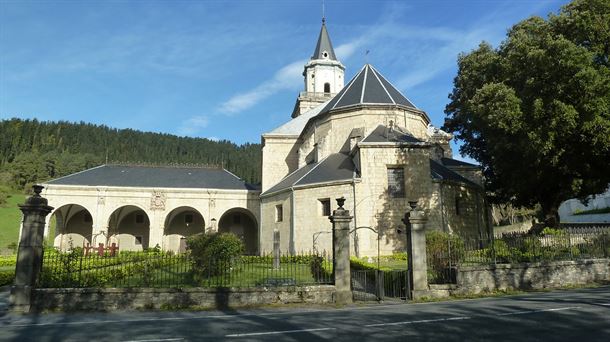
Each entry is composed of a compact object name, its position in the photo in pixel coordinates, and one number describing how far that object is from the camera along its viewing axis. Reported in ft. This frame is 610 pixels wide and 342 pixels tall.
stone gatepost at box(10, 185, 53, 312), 35.09
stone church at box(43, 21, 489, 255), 74.79
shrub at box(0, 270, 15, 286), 57.55
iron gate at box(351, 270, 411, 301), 43.55
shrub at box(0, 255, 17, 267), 81.61
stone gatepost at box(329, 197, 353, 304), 40.26
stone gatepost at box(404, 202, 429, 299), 42.37
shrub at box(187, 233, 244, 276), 45.29
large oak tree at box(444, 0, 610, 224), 53.83
